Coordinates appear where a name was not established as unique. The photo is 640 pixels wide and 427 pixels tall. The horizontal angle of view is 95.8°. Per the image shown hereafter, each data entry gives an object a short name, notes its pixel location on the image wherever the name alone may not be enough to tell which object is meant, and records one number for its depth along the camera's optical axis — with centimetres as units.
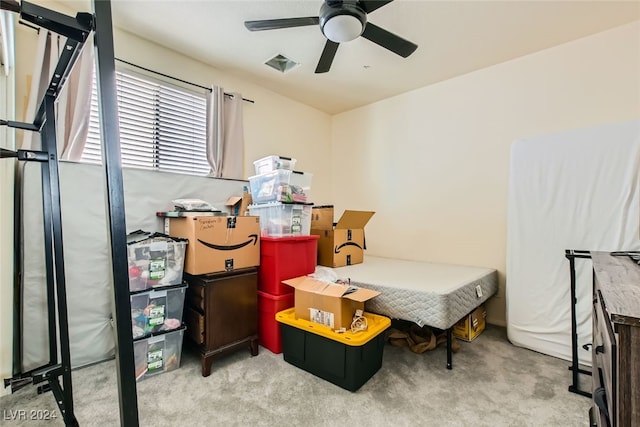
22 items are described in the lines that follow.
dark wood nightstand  199
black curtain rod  234
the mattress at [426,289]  192
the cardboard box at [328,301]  187
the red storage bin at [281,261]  228
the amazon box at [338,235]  286
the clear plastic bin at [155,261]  190
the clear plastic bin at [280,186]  237
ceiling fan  168
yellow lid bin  175
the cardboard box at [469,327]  249
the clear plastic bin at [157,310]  188
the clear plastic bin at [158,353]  188
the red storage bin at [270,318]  226
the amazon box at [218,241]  201
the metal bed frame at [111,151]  76
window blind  235
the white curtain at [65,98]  189
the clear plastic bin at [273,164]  247
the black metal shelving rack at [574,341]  173
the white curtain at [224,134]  280
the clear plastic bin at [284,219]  238
